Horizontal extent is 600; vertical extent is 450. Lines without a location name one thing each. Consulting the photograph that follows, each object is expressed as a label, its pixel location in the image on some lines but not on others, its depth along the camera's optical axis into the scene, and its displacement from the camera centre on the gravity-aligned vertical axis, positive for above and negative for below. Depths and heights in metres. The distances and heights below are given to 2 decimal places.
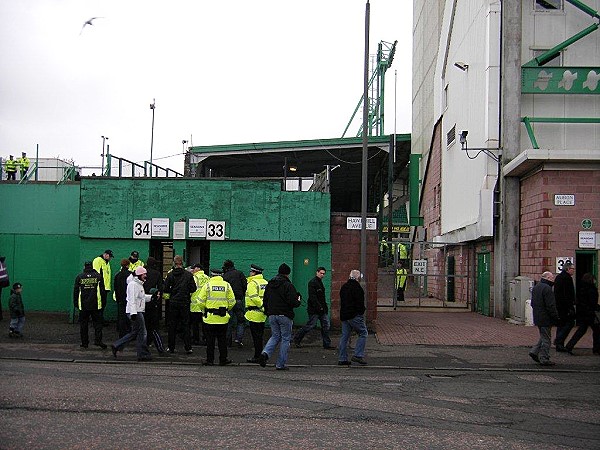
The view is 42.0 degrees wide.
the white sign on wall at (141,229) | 20.00 +0.99
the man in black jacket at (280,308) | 13.58 -0.66
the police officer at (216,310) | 13.53 -0.71
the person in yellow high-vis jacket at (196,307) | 16.08 -0.79
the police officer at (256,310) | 14.20 -0.73
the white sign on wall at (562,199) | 21.36 +2.12
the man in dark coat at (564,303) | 16.02 -0.54
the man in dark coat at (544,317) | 14.35 -0.75
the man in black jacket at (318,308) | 15.89 -0.75
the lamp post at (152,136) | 53.50 +9.10
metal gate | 28.83 -0.21
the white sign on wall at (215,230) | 19.88 +1.00
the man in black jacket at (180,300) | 15.40 -0.62
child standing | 16.70 -1.03
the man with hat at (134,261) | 18.09 +0.15
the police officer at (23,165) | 24.05 +3.09
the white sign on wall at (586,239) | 21.22 +1.03
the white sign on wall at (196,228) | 19.91 +1.04
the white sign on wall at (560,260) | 21.23 +0.45
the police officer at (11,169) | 23.86 +2.93
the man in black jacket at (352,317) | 14.21 -0.81
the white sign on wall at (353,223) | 19.84 +1.25
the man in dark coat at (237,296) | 16.28 -0.55
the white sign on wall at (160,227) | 19.94 +1.05
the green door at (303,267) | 19.98 +0.11
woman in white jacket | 14.30 -0.82
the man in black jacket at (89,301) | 15.77 -0.70
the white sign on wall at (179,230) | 19.94 +0.98
